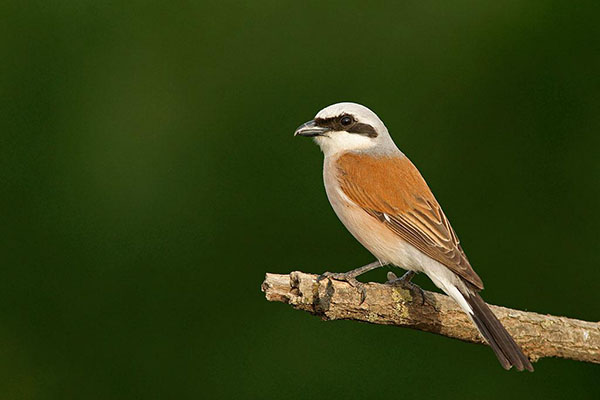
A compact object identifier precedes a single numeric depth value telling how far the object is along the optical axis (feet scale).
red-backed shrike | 16.56
